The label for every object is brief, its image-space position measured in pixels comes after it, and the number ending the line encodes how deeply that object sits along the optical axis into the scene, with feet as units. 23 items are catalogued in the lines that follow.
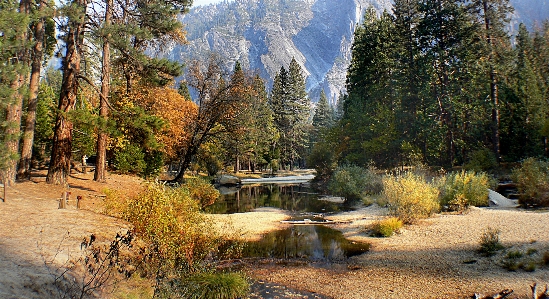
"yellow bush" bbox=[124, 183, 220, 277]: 25.04
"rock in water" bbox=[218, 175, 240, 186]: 133.60
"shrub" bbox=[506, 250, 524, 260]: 28.43
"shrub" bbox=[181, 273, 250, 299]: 23.61
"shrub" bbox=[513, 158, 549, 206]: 51.80
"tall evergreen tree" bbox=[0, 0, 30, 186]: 33.73
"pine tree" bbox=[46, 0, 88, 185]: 48.11
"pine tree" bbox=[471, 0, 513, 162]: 88.58
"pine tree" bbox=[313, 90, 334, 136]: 287.40
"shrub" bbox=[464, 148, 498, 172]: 85.09
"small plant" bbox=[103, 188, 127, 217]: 38.35
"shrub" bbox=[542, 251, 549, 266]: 26.50
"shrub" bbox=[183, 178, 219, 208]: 71.10
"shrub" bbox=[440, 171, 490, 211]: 55.67
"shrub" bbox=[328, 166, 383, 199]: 79.25
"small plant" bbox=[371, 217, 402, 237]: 42.22
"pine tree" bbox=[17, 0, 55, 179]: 50.14
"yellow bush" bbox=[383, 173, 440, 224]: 46.06
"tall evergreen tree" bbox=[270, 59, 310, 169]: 216.95
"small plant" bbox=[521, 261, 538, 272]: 26.21
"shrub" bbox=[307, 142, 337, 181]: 123.03
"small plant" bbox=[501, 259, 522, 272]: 26.94
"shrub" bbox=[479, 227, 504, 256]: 30.83
